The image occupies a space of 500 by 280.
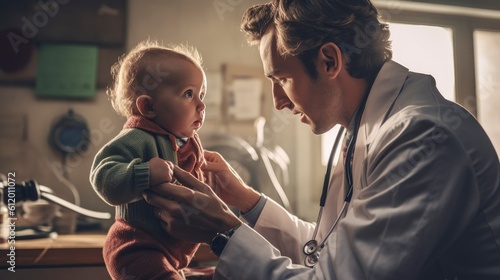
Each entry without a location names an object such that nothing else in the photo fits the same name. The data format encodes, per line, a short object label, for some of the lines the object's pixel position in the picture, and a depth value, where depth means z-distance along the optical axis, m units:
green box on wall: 2.01
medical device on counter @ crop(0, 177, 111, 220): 1.43
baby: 0.92
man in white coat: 0.83
